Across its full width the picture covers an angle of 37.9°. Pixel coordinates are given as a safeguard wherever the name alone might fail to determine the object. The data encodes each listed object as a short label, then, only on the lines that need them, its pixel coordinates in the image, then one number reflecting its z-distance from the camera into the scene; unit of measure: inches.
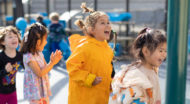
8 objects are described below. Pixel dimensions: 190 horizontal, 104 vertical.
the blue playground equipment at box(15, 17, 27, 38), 284.1
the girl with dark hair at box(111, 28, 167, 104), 62.1
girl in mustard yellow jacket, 88.4
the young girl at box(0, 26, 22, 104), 109.1
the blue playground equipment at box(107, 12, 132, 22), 336.8
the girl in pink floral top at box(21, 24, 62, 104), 110.7
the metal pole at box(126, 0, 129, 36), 339.6
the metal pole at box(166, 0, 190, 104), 50.2
